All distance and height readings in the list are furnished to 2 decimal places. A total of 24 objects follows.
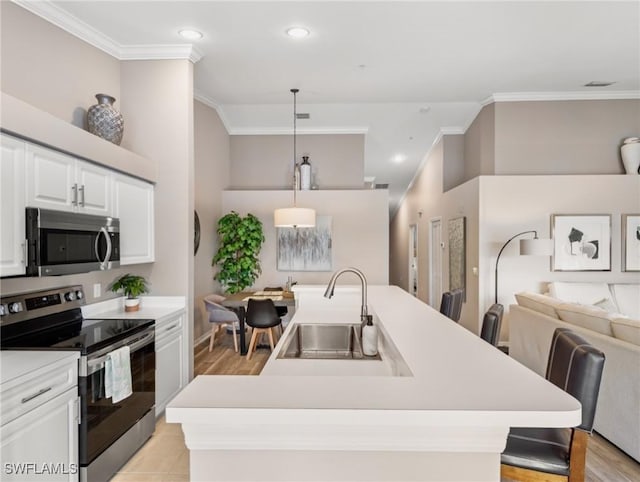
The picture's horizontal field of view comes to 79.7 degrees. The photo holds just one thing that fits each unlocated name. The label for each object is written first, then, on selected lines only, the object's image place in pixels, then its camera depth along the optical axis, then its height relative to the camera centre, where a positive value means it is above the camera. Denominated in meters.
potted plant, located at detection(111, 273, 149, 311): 3.19 -0.40
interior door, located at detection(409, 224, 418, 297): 9.82 -0.45
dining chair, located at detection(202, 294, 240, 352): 4.89 -0.96
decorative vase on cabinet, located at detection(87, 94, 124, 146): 2.96 +0.95
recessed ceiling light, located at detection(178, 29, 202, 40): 3.28 +1.79
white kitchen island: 0.97 -0.46
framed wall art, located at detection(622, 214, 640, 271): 4.97 -0.04
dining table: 4.70 -0.77
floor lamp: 4.57 -0.09
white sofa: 2.46 -0.85
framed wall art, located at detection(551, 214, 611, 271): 5.00 -0.04
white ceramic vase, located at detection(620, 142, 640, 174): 5.10 +1.10
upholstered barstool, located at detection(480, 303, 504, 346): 2.32 -0.53
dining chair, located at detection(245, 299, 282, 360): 4.41 -0.85
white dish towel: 2.24 -0.81
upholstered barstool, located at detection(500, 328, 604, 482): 1.46 -0.82
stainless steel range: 2.10 -0.68
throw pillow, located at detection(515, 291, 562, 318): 3.45 -0.61
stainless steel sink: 2.42 -0.64
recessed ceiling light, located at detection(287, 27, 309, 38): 3.30 +1.82
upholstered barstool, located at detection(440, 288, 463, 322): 3.10 -0.53
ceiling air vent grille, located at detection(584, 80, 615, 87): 4.70 +1.94
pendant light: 4.95 +0.30
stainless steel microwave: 2.07 -0.01
